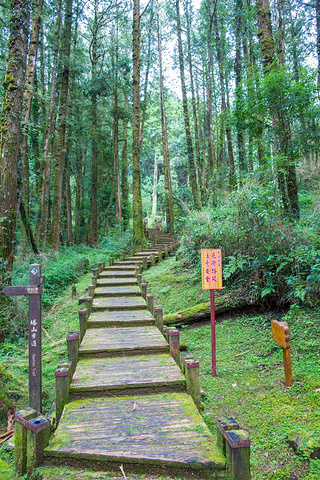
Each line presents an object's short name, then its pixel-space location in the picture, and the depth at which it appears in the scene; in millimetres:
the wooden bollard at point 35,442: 2791
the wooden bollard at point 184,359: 3914
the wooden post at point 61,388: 3600
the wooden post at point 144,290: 7645
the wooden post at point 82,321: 5570
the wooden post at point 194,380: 3738
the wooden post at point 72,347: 4328
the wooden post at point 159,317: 5771
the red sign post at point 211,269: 5340
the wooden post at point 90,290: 7889
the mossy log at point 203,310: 6703
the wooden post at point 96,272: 9648
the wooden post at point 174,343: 4582
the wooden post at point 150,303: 6684
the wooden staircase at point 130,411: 2775
